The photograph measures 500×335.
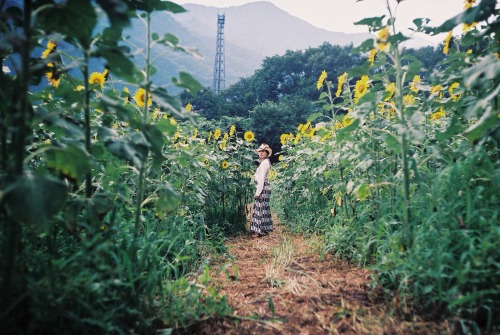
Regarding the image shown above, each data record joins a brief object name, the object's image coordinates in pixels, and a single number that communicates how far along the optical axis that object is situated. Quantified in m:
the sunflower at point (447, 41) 2.59
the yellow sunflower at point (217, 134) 4.82
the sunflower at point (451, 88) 2.18
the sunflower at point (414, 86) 1.96
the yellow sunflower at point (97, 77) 2.25
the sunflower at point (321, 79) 3.53
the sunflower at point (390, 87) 2.10
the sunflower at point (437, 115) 3.27
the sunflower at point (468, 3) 2.32
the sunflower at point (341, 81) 3.05
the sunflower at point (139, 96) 2.43
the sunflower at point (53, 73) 1.37
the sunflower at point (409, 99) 2.66
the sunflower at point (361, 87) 2.81
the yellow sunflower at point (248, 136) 5.38
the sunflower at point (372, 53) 2.60
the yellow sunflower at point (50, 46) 1.91
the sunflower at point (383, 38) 1.77
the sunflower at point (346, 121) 2.82
